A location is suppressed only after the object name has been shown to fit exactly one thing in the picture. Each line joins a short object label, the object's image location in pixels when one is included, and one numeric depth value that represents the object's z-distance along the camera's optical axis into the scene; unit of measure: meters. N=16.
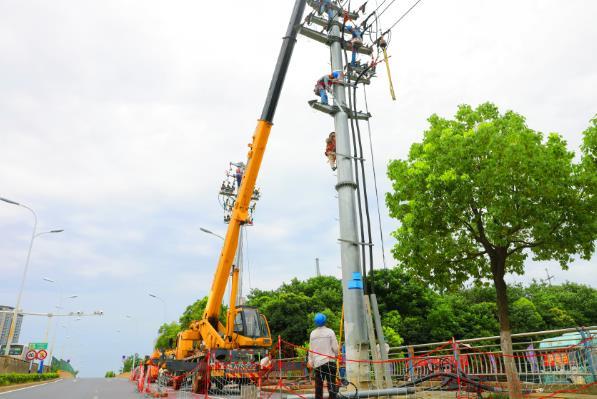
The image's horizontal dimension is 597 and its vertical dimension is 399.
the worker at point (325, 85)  10.48
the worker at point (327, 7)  11.03
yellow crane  14.39
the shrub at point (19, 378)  21.22
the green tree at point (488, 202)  10.22
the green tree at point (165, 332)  48.12
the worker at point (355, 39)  11.15
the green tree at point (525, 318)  32.66
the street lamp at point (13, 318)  24.17
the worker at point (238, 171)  26.52
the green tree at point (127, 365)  80.16
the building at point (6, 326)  61.19
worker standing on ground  6.86
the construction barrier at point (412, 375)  7.93
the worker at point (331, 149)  10.53
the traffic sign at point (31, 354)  29.33
